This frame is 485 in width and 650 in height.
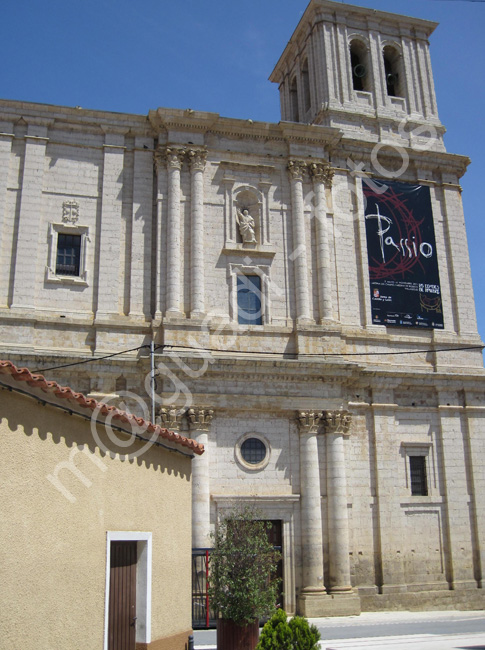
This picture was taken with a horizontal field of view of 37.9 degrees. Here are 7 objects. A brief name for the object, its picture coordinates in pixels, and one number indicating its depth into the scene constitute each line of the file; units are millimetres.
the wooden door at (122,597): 11133
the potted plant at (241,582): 13773
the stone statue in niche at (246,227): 25750
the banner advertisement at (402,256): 26781
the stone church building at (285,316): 22922
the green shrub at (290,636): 11688
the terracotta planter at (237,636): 13703
